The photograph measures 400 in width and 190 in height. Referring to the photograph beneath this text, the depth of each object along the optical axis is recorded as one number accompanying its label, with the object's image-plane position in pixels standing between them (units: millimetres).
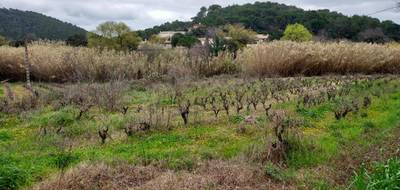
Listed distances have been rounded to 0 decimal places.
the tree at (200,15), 75619
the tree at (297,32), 46816
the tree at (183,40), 43000
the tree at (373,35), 48847
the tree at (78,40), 35688
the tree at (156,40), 46631
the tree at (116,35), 35812
